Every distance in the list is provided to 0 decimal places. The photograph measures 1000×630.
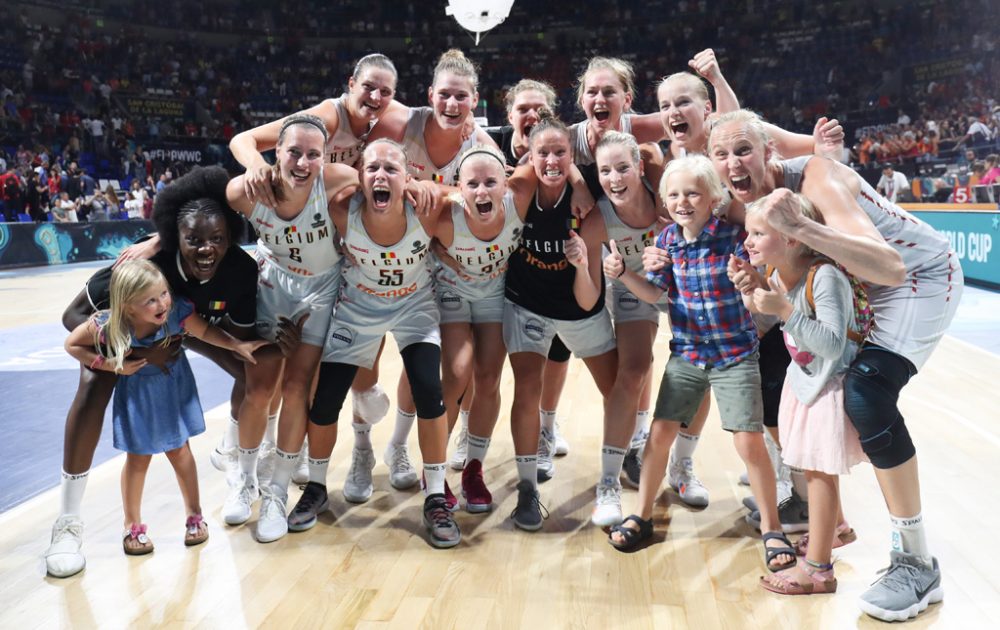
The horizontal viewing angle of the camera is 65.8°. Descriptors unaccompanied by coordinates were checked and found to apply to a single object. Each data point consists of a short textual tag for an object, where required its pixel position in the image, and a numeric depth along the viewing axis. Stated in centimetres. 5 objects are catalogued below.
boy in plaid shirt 301
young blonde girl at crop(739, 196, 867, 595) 255
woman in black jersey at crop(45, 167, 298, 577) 306
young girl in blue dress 298
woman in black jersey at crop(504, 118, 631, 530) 341
